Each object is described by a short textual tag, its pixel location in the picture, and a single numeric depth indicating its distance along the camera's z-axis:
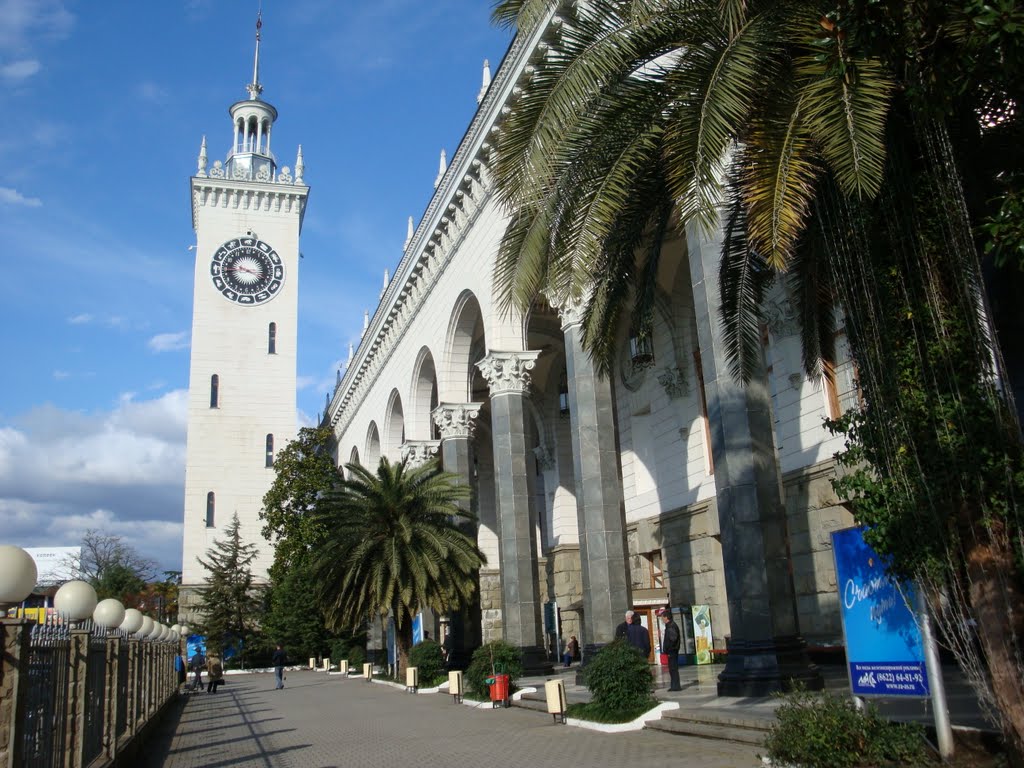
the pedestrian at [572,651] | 28.52
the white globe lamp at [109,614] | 12.89
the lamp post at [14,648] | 6.82
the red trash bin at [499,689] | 18.20
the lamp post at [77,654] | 9.23
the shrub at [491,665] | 19.22
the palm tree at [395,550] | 24.84
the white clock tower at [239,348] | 56.03
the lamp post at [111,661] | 11.30
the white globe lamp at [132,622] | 15.63
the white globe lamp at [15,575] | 7.23
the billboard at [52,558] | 104.19
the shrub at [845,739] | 7.67
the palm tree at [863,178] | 7.34
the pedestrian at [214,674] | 33.66
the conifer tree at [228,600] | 51.74
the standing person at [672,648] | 15.59
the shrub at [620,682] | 13.67
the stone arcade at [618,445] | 13.67
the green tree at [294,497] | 45.97
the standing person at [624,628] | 15.59
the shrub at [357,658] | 40.06
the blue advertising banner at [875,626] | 7.88
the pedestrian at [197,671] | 35.12
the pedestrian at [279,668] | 31.77
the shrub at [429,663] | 24.95
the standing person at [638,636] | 15.16
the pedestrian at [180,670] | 31.31
